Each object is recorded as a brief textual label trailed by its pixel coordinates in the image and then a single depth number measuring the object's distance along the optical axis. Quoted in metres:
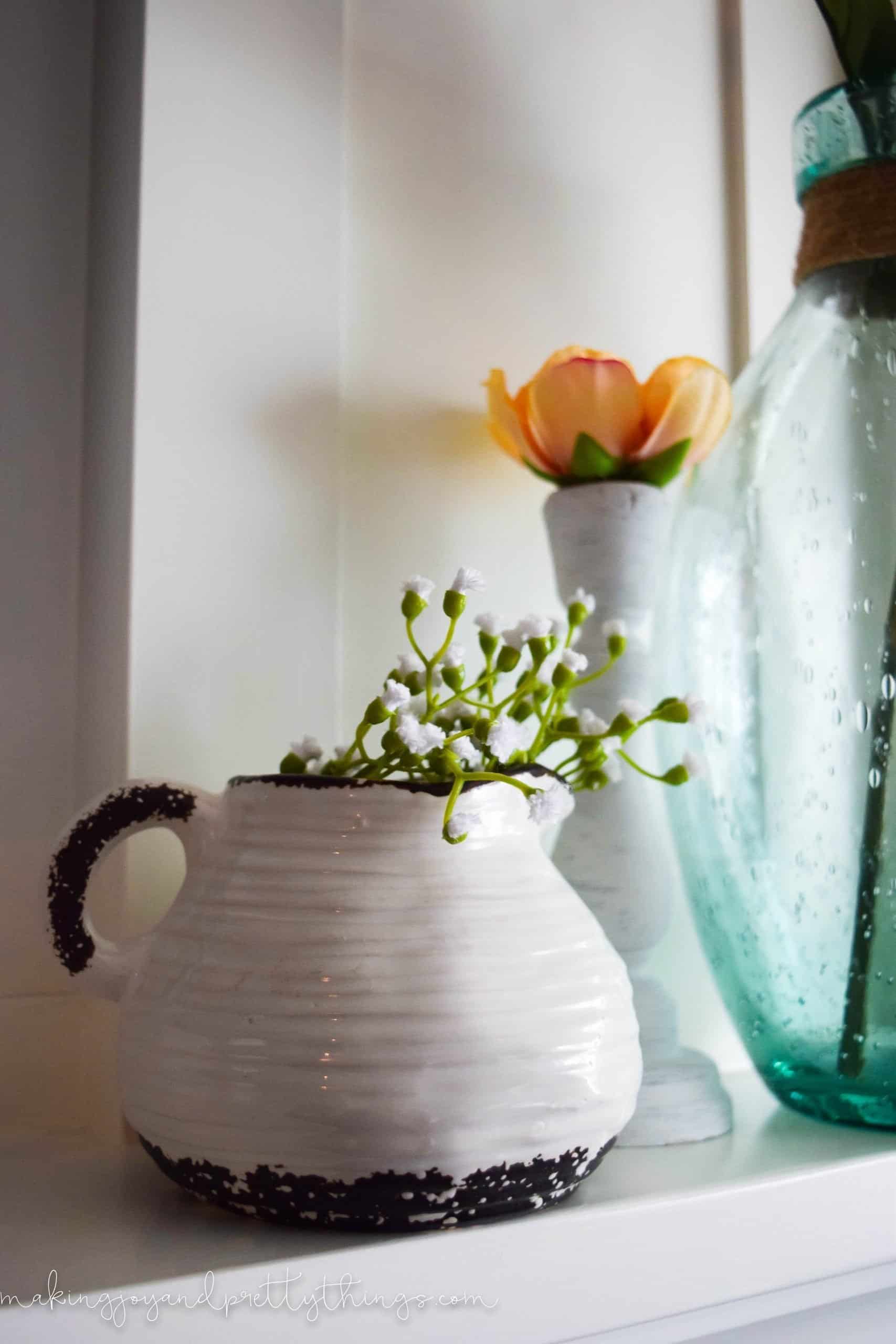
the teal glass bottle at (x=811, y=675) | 0.55
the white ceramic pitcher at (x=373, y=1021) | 0.37
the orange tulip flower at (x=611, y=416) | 0.63
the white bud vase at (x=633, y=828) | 0.56
